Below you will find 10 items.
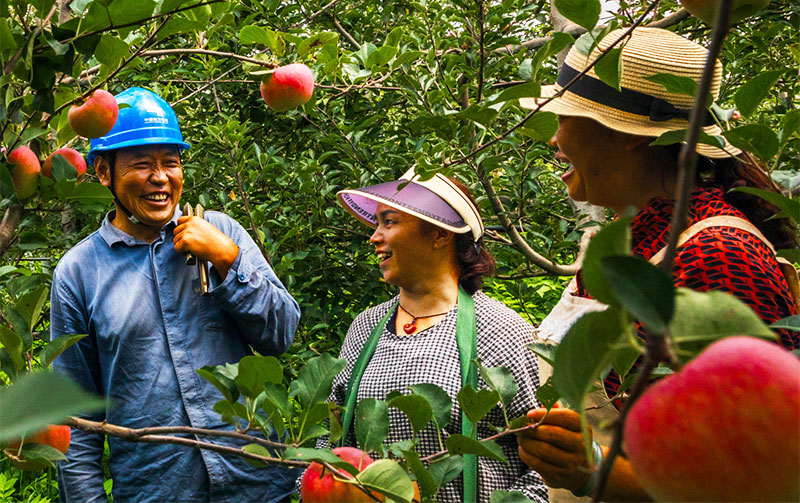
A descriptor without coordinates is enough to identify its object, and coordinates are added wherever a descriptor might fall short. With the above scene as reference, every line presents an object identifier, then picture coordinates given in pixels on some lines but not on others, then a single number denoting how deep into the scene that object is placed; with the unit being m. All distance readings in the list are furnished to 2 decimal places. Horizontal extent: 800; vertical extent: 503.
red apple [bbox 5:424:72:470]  0.89
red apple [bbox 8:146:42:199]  1.06
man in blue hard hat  1.99
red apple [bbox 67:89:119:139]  1.15
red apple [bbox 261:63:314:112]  1.50
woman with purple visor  1.92
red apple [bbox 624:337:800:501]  0.32
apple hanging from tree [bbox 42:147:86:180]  1.14
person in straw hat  1.03
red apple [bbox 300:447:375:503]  0.87
